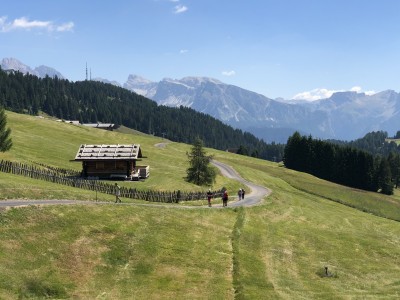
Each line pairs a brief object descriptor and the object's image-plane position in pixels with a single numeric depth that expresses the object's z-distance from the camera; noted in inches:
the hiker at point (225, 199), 2252.7
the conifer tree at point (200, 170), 2974.9
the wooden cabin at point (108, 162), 2886.3
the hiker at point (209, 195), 2220.8
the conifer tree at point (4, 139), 2643.9
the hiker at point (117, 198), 1811.3
